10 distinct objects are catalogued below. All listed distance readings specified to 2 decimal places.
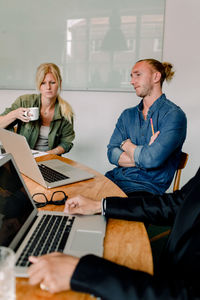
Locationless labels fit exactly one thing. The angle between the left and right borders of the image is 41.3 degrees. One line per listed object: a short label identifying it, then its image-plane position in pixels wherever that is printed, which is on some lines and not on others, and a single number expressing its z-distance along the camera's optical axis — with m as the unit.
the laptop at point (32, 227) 0.72
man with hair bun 1.68
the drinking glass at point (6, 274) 0.54
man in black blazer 0.56
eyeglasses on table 1.07
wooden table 0.59
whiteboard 2.62
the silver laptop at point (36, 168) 1.25
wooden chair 1.76
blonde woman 2.13
